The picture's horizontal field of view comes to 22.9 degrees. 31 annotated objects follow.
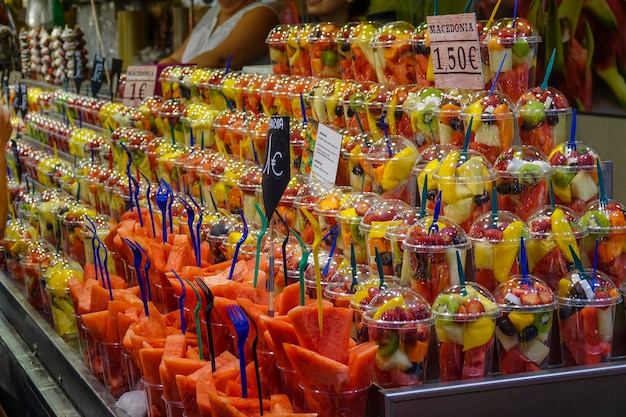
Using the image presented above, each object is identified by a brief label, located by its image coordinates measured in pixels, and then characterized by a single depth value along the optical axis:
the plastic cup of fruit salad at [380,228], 2.53
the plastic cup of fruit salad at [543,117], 2.55
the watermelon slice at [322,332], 2.23
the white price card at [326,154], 2.81
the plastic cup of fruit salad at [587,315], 2.36
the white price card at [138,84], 4.10
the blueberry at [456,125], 2.61
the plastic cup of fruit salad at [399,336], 2.26
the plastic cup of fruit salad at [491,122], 2.54
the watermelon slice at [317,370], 2.19
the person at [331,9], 3.70
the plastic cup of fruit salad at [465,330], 2.29
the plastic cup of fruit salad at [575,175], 2.50
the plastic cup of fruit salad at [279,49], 3.26
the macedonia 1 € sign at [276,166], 2.41
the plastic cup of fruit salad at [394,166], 2.66
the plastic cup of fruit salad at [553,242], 2.42
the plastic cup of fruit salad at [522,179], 2.47
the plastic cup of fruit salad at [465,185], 2.46
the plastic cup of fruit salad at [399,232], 2.47
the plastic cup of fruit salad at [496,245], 2.40
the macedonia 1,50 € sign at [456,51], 2.62
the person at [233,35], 4.68
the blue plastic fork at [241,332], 2.19
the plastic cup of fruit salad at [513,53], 2.61
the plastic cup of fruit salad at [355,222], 2.61
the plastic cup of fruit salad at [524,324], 2.33
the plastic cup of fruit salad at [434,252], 2.37
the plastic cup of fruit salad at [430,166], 2.52
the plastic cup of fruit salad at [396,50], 2.81
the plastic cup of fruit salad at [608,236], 2.44
